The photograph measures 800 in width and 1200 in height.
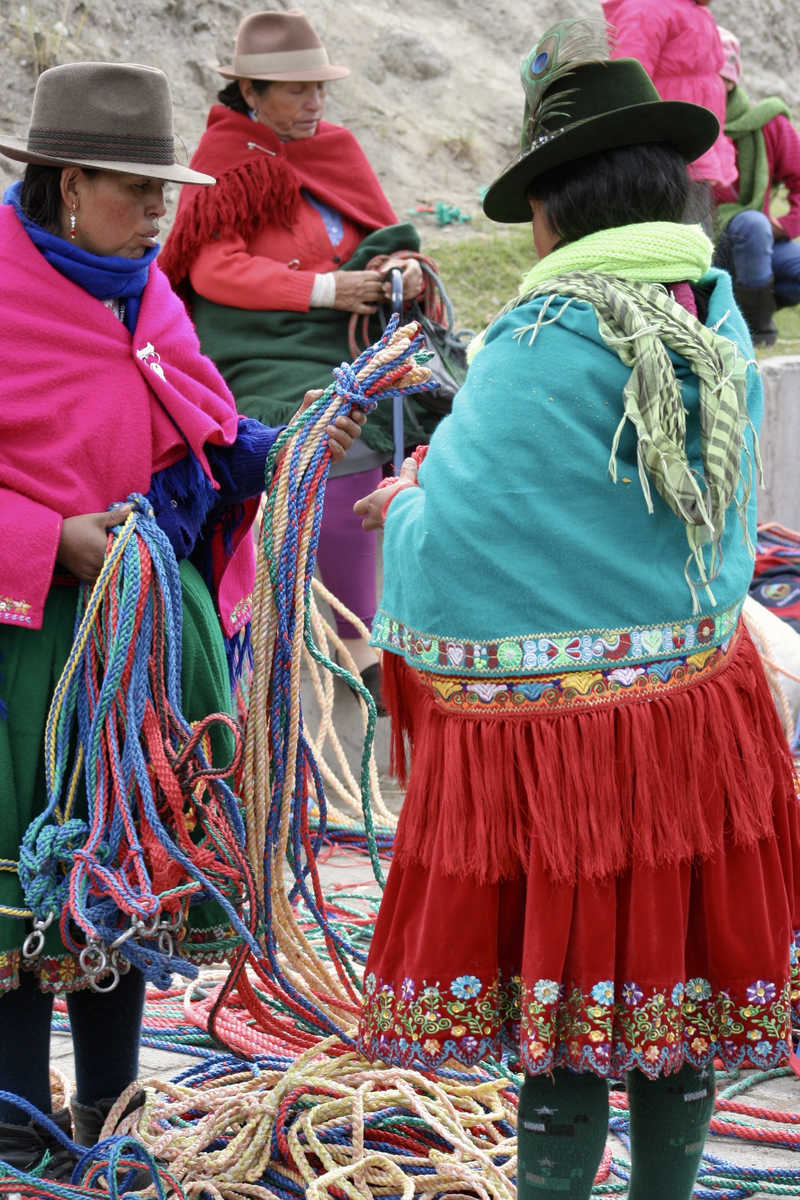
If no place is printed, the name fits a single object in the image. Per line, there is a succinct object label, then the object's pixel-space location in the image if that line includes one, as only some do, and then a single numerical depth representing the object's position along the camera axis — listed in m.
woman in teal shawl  3.78
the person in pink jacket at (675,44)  11.62
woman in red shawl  8.44
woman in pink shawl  4.47
